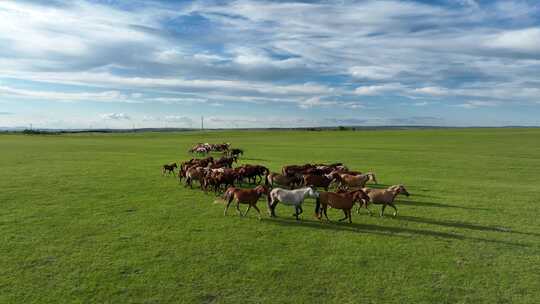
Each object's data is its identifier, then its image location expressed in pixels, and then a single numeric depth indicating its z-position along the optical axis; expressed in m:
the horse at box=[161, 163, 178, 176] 21.06
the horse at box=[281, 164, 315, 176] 17.18
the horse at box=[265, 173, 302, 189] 16.12
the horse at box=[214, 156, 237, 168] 21.34
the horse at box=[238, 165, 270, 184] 17.76
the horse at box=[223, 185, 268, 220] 11.92
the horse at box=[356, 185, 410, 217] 12.23
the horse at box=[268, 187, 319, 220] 11.46
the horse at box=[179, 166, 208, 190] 16.94
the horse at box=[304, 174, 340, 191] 15.45
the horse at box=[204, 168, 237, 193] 15.65
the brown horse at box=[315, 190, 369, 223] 11.33
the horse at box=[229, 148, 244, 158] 33.88
